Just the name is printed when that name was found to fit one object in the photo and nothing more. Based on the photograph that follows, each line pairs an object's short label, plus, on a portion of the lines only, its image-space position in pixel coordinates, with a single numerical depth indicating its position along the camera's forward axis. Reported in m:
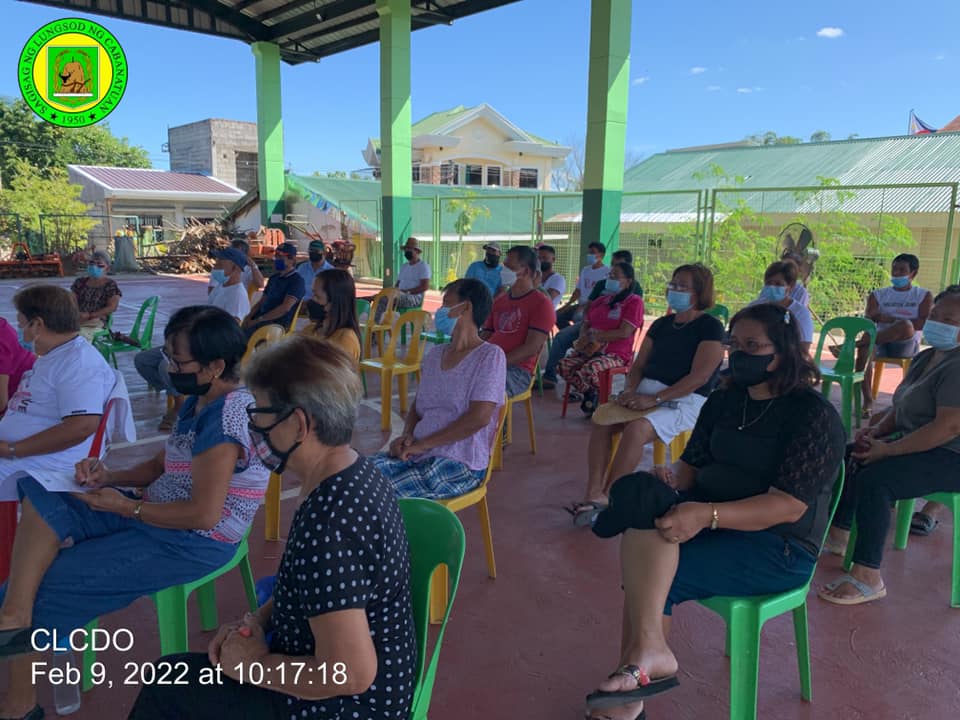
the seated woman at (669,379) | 3.37
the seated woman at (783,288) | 4.79
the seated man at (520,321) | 4.39
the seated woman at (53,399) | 2.33
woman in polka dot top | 1.28
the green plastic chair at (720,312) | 5.93
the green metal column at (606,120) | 9.23
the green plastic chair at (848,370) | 4.82
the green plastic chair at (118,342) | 6.04
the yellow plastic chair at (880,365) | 5.57
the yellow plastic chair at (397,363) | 4.98
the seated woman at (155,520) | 1.87
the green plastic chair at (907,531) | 2.70
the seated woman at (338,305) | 3.96
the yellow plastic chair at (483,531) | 2.57
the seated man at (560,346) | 6.39
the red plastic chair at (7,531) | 2.35
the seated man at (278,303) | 5.80
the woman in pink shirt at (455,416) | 2.71
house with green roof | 24.59
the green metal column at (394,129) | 13.17
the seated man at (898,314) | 5.52
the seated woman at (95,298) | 5.68
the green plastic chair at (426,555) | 1.56
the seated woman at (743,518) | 1.93
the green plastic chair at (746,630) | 1.85
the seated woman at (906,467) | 2.65
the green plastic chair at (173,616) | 1.98
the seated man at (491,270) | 7.25
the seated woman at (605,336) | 5.00
